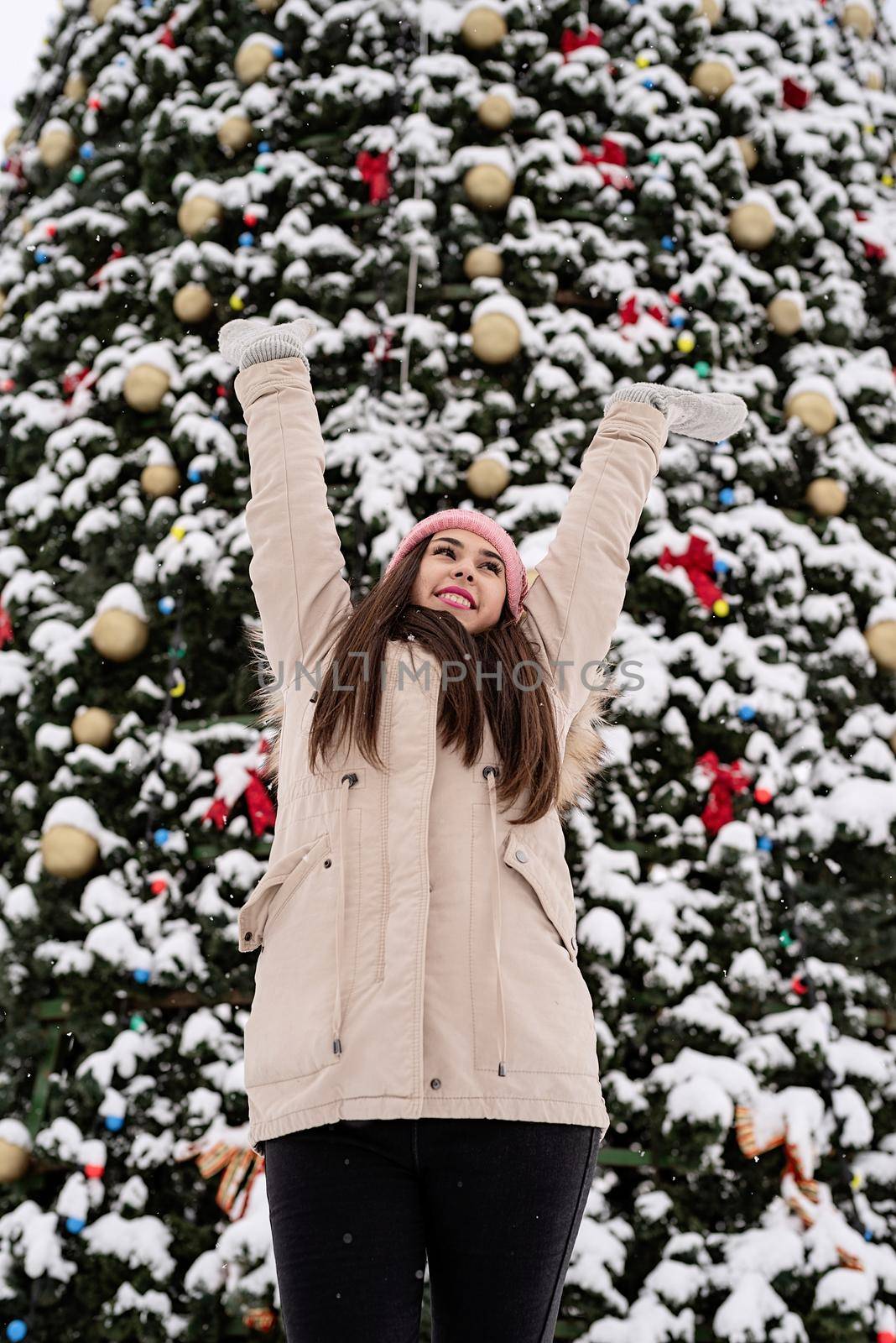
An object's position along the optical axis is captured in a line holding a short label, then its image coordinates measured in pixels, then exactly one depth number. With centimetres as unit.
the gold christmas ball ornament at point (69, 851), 301
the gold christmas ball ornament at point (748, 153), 398
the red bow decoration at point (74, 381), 385
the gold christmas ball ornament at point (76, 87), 454
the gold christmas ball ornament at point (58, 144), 437
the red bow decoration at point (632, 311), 362
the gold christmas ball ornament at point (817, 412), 359
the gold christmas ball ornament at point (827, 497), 352
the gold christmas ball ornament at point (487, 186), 365
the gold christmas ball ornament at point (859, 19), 449
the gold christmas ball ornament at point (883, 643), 336
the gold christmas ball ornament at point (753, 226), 383
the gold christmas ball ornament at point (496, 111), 379
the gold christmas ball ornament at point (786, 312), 374
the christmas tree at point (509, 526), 269
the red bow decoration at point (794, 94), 419
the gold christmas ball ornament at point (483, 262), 359
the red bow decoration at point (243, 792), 301
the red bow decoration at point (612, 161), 385
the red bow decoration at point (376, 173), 380
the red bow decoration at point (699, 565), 327
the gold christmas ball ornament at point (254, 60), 400
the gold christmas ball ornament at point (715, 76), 405
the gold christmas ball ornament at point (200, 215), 376
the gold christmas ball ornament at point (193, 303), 367
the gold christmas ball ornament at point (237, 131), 393
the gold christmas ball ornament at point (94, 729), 318
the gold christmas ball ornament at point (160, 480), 347
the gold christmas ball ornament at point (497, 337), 344
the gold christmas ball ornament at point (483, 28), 394
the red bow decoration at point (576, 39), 404
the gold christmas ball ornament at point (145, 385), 358
